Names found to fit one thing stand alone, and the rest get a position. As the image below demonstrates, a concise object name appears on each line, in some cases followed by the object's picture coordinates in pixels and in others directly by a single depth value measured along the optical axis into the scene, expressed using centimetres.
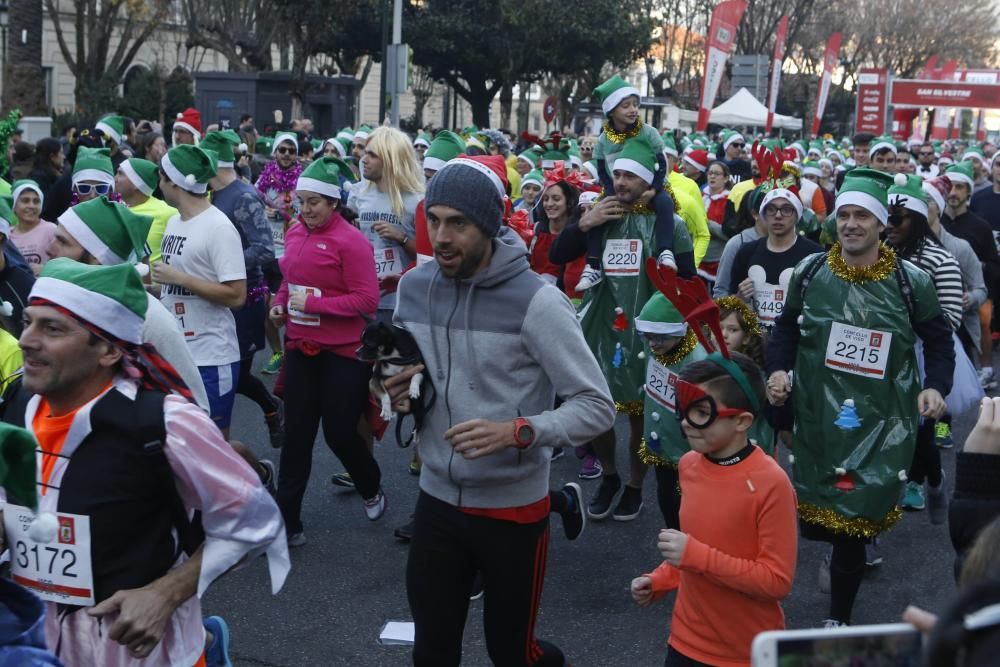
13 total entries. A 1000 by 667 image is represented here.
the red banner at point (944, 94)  3259
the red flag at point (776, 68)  2933
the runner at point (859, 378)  503
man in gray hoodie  358
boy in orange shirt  355
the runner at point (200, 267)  578
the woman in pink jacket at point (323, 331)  608
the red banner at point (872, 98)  3194
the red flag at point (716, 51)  2294
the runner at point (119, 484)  278
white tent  3512
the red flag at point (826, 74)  3105
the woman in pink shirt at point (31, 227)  790
